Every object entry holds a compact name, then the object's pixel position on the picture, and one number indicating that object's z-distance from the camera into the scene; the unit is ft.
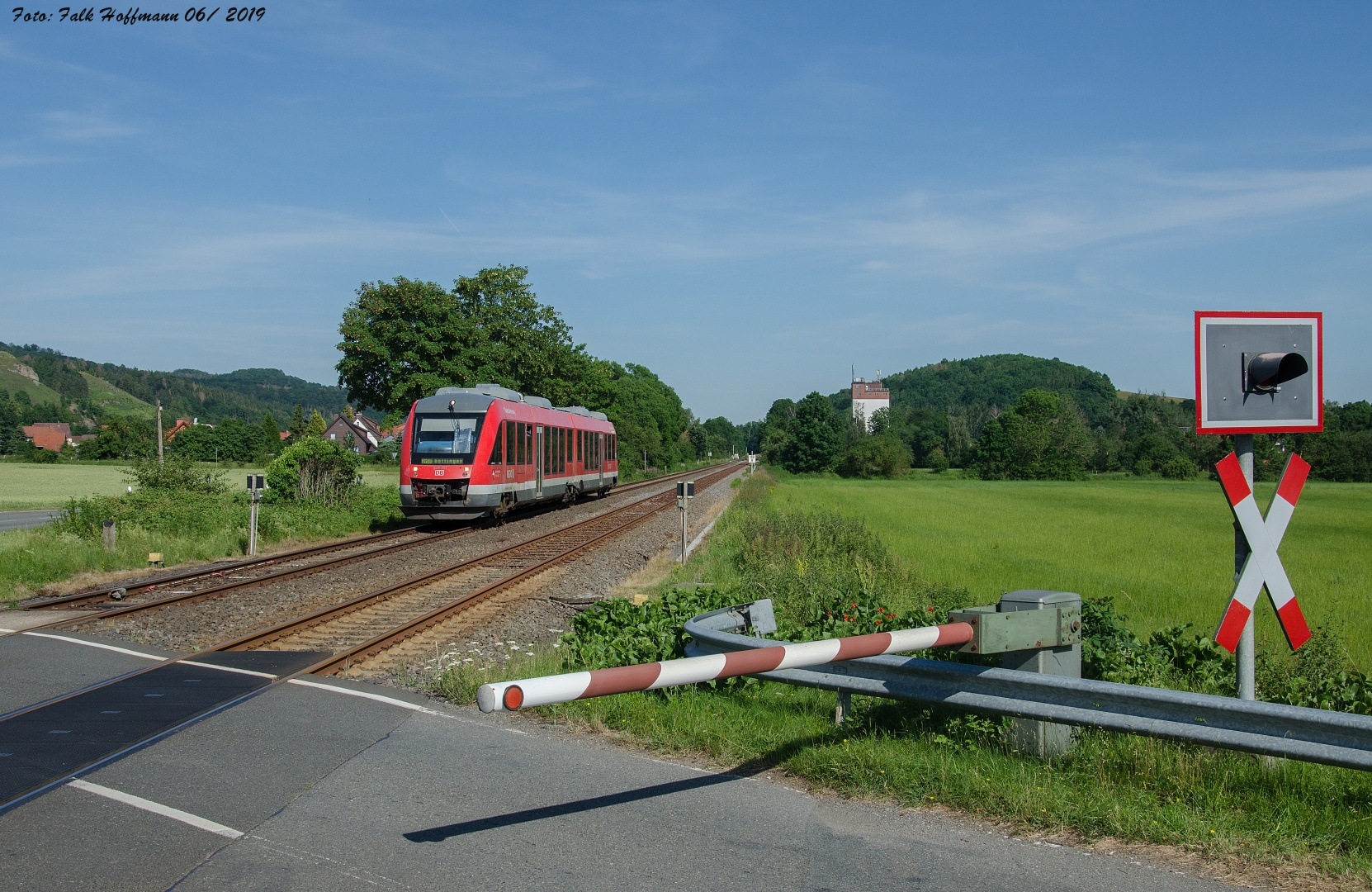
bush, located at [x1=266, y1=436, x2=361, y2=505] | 82.07
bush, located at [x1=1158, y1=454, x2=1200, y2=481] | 276.72
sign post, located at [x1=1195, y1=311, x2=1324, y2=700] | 15.56
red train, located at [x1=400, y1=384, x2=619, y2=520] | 70.74
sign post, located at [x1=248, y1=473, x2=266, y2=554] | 56.90
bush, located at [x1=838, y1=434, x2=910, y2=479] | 301.43
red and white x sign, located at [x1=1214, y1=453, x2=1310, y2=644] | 15.49
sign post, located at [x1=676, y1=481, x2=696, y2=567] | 57.47
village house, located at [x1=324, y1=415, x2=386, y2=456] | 458.37
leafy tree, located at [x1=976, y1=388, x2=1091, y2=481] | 309.42
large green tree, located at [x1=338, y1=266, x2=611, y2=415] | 125.08
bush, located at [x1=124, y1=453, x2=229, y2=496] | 72.74
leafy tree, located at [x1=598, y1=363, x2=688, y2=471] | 246.33
